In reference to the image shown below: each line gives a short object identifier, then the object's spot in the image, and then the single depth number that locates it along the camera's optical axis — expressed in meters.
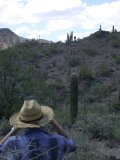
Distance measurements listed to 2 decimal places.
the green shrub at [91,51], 20.92
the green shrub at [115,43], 21.41
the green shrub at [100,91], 16.12
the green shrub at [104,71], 18.49
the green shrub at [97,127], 6.91
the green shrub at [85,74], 18.11
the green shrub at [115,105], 14.04
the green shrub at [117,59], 19.69
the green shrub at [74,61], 19.92
